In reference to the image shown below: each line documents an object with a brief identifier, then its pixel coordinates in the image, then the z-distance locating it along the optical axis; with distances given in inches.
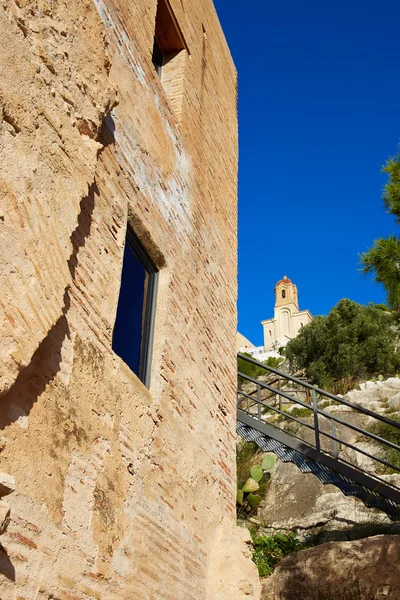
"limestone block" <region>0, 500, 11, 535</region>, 100.7
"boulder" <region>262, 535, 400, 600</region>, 296.4
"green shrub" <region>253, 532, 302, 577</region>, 431.5
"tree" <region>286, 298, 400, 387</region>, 1081.4
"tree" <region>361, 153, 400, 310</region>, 375.2
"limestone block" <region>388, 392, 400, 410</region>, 748.6
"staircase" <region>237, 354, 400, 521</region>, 327.9
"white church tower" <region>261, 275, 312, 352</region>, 3171.8
